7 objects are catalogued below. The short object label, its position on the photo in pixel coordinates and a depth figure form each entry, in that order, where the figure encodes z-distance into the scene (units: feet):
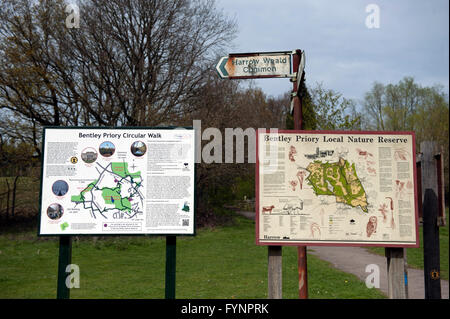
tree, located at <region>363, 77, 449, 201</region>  84.17
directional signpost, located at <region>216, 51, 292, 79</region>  15.31
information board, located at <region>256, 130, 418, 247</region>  13.96
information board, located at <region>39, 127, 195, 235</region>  14.73
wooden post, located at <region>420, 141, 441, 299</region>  13.62
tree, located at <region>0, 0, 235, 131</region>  52.42
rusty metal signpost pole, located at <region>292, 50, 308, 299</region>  15.40
